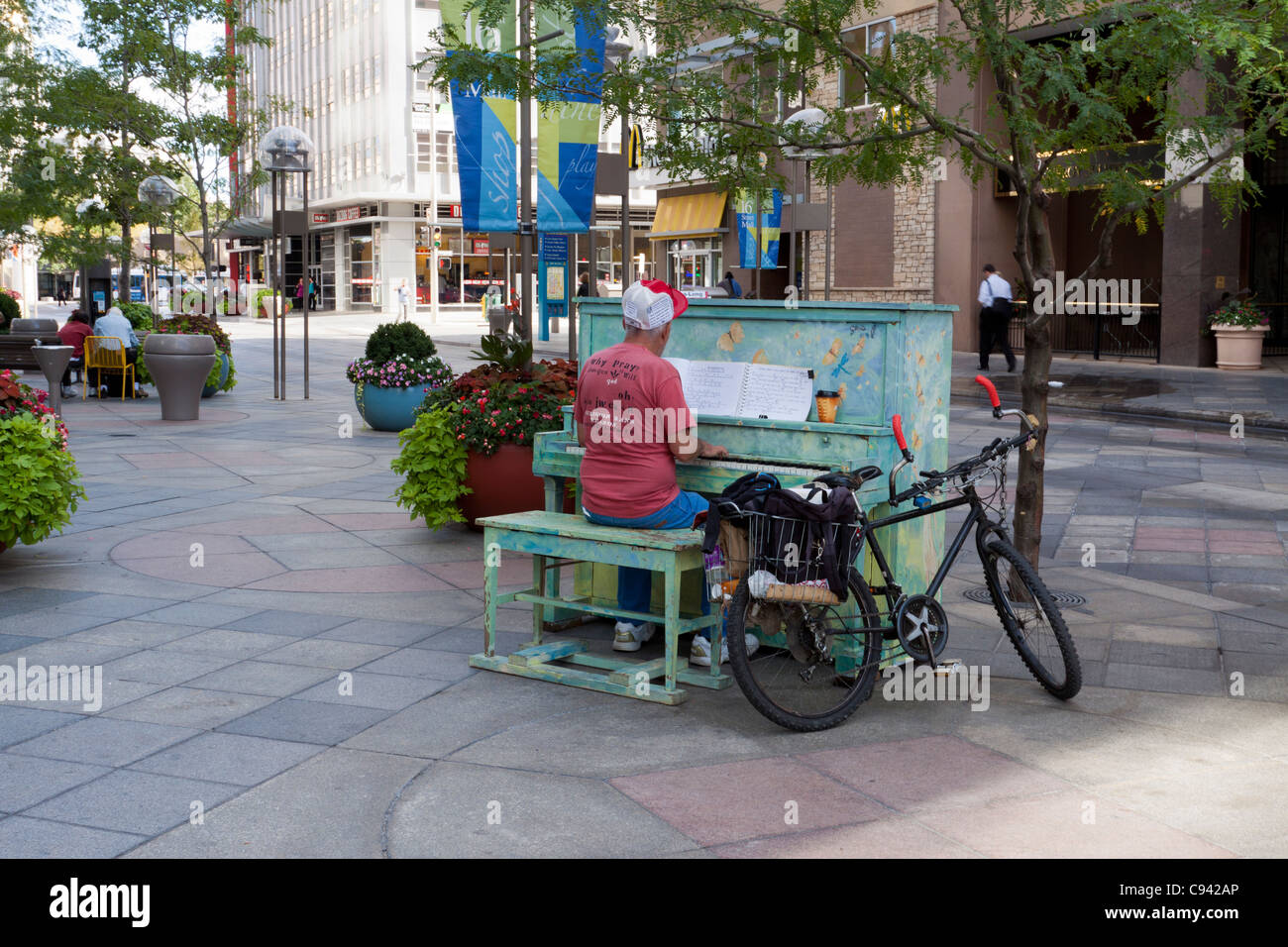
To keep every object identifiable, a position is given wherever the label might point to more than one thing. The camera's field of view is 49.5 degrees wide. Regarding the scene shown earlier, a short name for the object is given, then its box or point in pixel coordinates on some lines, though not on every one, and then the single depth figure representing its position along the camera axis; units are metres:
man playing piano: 5.66
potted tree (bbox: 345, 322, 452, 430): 15.00
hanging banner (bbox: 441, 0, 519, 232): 13.60
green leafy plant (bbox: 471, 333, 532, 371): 9.41
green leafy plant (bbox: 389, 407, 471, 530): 8.87
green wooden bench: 5.51
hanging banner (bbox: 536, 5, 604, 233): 13.02
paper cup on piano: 5.85
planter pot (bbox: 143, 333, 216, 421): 16.53
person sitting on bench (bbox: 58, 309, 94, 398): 20.59
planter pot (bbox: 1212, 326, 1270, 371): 23.48
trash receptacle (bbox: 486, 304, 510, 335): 29.21
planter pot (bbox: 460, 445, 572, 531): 8.91
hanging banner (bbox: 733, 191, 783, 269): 32.15
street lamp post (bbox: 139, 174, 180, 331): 23.48
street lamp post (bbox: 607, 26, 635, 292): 13.25
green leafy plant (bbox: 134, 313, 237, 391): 19.59
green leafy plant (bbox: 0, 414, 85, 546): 7.52
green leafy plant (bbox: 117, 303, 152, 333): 22.45
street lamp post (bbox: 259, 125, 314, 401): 19.70
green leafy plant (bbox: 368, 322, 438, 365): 14.99
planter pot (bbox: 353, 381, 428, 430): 15.11
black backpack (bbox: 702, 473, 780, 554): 5.21
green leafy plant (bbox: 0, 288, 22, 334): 29.72
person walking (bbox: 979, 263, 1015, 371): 23.88
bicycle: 5.16
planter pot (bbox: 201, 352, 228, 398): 20.05
